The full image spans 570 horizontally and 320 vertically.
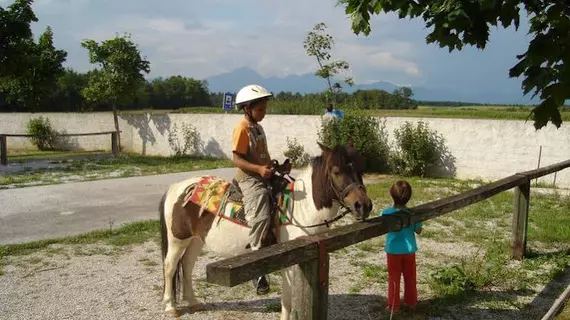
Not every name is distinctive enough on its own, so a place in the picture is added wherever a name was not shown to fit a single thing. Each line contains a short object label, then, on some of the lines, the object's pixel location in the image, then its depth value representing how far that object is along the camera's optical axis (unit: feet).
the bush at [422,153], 41.16
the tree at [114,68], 57.72
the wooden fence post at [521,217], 19.35
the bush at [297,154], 48.65
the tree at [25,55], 49.26
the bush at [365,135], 43.86
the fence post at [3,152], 50.96
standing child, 13.84
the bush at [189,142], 57.82
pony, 10.48
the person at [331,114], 43.96
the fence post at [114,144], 59.70
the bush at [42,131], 71.67
